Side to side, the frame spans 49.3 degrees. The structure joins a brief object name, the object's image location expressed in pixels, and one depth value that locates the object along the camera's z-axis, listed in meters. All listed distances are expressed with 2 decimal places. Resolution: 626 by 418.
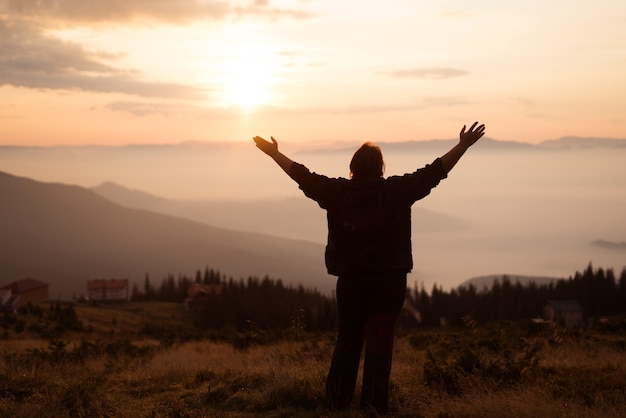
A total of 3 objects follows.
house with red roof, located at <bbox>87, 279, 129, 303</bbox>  139.75
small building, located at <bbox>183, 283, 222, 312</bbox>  126.00
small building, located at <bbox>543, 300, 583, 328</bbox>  100.95
